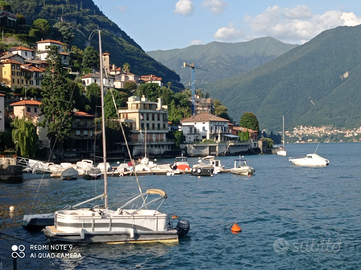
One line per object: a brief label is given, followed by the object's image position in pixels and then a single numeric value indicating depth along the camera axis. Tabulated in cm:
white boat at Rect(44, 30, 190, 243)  3053
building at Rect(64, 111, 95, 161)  11270
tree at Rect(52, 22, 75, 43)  19738
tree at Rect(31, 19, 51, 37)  18062
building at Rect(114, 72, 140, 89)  17496
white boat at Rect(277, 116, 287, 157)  16238
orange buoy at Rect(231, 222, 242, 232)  3668
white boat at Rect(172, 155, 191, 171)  8856
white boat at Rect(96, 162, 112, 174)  8212
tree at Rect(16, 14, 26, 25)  18150
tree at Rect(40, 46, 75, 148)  9994
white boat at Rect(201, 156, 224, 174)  8775
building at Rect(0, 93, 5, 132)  9031
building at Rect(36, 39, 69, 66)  15838
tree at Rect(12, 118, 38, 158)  8575
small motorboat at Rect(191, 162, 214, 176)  8200
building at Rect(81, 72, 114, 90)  15238
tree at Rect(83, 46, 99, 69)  17312
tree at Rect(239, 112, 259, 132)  19475
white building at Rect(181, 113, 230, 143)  16212
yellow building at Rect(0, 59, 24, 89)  12475
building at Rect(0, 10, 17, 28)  16671
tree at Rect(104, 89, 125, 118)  12975
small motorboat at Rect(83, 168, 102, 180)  7450
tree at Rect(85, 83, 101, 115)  13058
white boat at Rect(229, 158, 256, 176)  8388
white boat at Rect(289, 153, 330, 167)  11040
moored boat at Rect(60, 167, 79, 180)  7300
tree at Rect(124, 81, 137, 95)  17412
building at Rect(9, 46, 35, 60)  15036
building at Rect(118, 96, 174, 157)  13641
